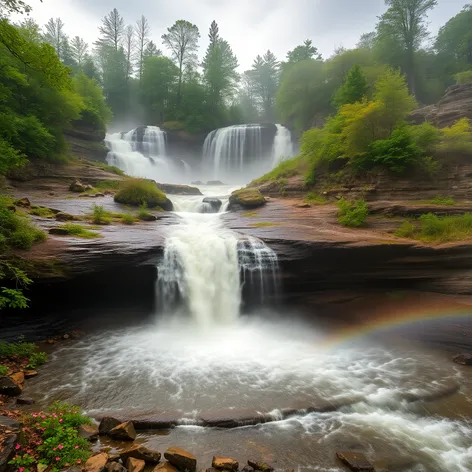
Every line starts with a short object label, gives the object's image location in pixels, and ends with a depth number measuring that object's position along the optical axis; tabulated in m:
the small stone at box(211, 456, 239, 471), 3.78
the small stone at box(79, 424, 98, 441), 4.14
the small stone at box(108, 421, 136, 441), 4.24
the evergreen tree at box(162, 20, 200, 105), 41.94
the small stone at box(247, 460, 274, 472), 3.82
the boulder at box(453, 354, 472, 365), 7.32
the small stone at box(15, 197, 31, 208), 11.24
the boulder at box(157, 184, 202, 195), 21.95
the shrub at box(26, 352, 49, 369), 6.36
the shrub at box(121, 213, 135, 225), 12.12
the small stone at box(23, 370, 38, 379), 5.94
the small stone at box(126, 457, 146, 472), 3.54
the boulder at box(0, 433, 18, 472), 3.17
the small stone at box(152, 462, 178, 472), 3.60
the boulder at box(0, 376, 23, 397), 5.09
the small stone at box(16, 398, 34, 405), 4.91
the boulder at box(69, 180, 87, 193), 16.31
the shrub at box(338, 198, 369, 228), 11.72
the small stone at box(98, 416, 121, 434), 4.30
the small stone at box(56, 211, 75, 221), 10.84
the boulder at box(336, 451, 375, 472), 3.88
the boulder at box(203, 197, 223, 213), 17.58
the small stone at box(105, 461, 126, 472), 3.46
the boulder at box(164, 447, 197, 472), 3.73
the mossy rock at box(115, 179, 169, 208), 15.32
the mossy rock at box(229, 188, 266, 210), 16.20
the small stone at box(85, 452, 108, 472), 3.46
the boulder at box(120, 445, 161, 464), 3.77
